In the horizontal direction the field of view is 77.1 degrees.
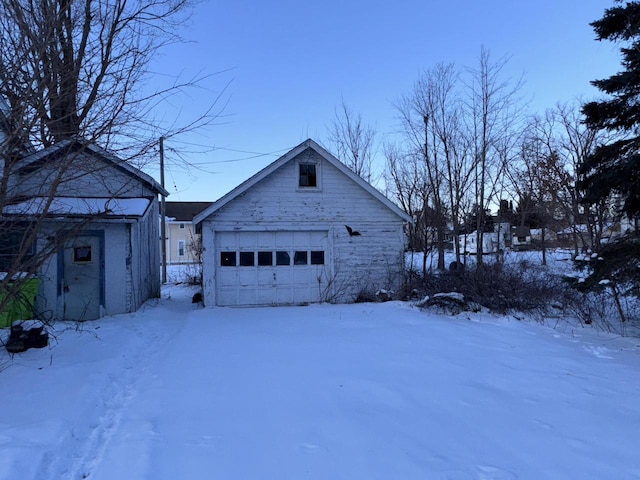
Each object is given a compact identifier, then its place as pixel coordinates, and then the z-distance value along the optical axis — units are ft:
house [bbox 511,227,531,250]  131.95
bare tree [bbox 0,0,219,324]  12.83
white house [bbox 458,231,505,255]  114.23
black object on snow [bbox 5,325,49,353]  21.58
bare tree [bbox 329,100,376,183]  93.45
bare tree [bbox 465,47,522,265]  68.82
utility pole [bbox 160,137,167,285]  62.03
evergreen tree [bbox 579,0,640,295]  25.95
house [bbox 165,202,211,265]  116.78
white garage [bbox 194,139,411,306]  41.75
